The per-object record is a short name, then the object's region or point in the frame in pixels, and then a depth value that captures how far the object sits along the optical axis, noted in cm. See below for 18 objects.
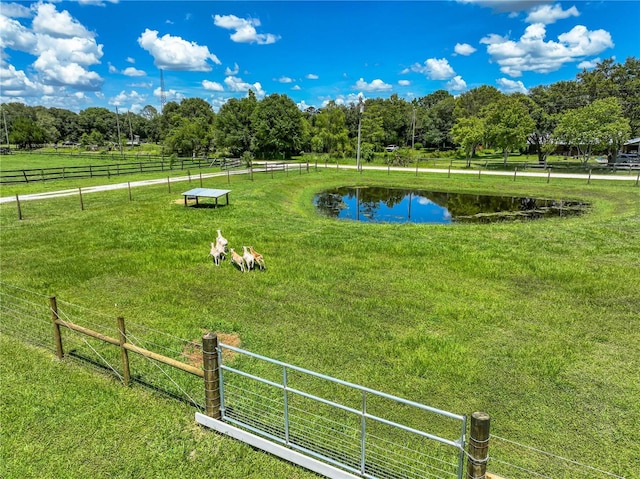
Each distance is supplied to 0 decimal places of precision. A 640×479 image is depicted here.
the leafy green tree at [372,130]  6109
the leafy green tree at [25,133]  8194
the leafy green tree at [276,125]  5419
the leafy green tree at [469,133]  4425
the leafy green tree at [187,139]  5781
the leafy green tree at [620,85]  4319
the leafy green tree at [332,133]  5872
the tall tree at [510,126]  4025
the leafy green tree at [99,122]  10538
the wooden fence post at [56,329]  583
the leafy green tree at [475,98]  7350
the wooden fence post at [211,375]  448
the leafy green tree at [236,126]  5547
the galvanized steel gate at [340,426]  419
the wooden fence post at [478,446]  300
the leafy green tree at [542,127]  4372
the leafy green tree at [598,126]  3412
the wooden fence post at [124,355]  525
